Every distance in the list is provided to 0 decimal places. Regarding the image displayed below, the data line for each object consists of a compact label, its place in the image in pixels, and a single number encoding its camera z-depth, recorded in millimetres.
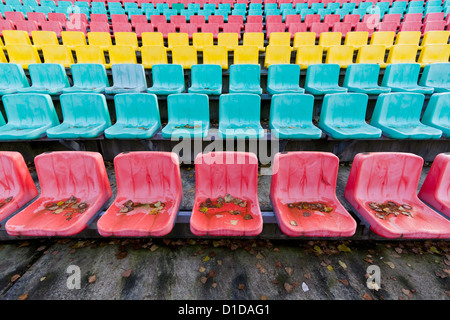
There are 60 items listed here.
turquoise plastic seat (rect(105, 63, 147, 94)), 3709
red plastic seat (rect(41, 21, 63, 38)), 5734
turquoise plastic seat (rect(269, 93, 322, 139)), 2959
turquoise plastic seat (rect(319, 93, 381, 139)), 2912
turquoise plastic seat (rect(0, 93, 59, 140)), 2807
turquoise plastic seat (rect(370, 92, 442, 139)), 2906
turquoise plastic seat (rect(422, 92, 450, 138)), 2855
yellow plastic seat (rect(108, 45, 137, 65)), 4387
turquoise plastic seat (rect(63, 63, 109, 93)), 3695
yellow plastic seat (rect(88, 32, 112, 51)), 5199
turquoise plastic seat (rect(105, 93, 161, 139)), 2928
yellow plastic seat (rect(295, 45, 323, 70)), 4367
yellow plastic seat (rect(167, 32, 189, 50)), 5211
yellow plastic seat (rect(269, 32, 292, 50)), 5297
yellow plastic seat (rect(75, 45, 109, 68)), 4367
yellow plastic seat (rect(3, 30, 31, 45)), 4836
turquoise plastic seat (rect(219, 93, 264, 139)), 3016
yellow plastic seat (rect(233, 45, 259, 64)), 4445
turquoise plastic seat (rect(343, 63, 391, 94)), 3736
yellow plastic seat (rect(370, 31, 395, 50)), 5102
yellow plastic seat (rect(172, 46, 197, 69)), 4367
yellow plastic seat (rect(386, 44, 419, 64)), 4339
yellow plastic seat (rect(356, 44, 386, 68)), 4305
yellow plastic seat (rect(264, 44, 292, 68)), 4418
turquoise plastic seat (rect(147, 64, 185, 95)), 3734
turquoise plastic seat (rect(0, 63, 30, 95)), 3494
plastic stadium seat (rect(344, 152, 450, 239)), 1679
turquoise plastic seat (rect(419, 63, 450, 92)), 3642
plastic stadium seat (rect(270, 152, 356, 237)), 1660
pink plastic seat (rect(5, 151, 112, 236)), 1675
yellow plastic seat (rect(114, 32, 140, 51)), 5254
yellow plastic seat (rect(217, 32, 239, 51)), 5297
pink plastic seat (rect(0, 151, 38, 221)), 1771
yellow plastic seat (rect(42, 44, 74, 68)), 4262
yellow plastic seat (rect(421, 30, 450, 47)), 4824
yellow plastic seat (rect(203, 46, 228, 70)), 4441
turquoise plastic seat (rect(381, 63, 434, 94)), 3695
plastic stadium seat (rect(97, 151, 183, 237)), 1658
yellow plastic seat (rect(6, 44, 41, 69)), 4172
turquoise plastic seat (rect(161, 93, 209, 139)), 2951
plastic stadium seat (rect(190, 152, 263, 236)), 1571
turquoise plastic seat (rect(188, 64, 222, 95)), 3750
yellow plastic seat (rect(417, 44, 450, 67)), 4214
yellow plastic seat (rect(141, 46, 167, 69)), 4418
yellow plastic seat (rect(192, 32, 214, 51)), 5328
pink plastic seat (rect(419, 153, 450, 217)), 1764
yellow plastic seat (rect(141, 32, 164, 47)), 5293
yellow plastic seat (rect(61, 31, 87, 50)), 5105
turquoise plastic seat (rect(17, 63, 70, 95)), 3612
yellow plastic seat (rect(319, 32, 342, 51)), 5136
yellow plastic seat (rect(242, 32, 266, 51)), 5316
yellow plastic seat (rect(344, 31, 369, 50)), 5188
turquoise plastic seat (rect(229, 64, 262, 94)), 3793
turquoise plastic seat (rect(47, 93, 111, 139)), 2889
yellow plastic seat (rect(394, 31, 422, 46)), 4973
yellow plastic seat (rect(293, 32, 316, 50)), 5211
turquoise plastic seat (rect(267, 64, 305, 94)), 3740
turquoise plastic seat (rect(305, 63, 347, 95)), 3732
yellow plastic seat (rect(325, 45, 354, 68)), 4363
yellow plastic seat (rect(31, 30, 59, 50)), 4868
